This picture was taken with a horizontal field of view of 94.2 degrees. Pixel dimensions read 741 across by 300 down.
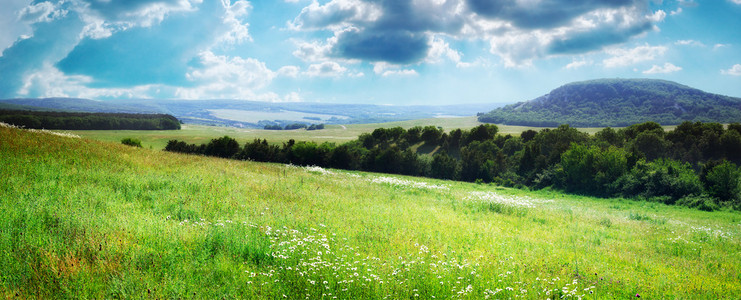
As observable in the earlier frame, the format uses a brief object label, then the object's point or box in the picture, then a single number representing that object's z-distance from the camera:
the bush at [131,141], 59.54
